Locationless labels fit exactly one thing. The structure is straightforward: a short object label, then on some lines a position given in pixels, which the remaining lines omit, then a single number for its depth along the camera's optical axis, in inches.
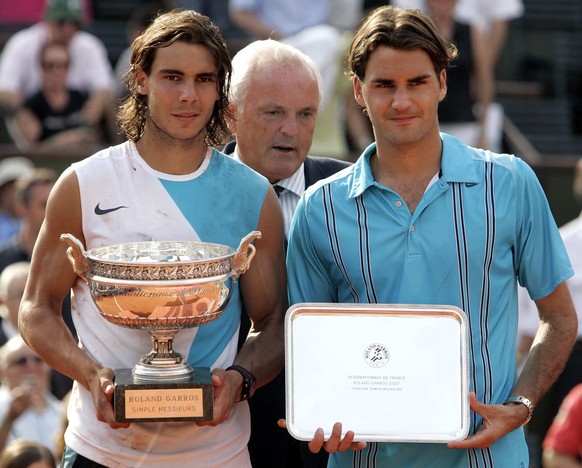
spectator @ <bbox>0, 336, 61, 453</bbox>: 456.1
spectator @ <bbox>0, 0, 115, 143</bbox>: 694.5
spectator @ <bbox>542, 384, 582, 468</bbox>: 361.4
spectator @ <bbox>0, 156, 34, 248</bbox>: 644.7
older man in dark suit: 331.6
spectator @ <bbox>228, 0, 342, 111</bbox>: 668.1
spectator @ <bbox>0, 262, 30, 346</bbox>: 503.8
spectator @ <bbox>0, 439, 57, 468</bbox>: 391.2
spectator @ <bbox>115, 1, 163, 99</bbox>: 702.5
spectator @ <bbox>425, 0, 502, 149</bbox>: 625.9
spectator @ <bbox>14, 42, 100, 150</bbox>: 681.6
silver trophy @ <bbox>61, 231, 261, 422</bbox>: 257.3
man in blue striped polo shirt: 267.6
